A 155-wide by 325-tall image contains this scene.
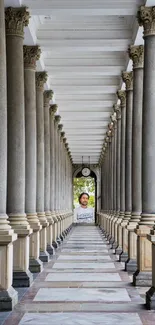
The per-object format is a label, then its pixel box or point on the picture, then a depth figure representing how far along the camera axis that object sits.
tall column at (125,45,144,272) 19.56
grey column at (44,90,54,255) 27.97
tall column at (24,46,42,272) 19.97
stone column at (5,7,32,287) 15.89
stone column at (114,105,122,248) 32.50
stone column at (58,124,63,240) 40.53
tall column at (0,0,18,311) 12.33
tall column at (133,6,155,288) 16.20
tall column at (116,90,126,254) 28.74
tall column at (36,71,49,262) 23.12
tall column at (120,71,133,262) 23.45
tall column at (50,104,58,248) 31.77
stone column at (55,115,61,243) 36.94
